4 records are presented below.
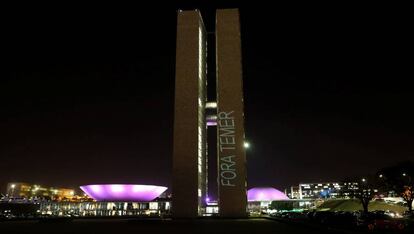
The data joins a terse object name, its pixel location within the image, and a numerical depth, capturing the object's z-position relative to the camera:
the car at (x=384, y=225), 21.22
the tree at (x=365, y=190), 54.81
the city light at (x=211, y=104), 68.38
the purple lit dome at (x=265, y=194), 113.12
